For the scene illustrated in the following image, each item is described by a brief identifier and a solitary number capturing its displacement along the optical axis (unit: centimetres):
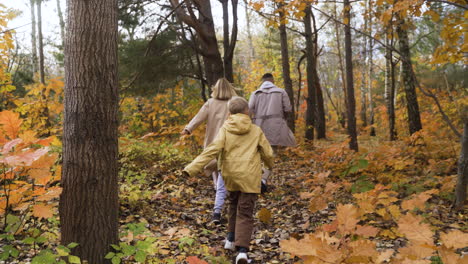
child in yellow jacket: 338
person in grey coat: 593
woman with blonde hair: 492
